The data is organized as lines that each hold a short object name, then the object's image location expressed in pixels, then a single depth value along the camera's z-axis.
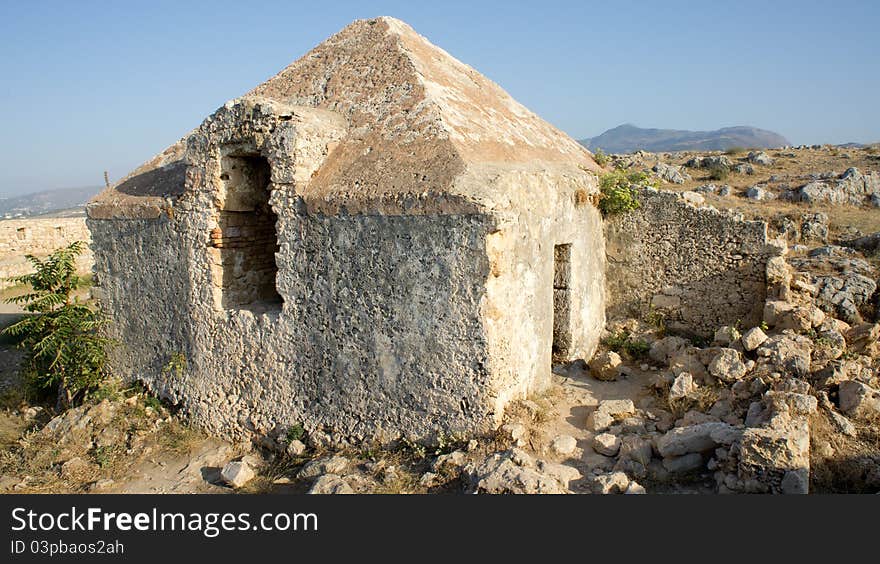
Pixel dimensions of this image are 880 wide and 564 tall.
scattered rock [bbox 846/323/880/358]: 6.28
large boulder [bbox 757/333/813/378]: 5.87
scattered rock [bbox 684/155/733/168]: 13.97
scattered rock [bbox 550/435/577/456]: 5.40
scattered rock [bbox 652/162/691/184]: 12.73
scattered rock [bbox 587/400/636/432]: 5.86
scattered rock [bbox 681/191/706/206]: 8.18
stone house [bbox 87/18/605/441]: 5.32
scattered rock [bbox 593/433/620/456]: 5.36
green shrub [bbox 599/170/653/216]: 8.06
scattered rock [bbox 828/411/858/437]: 4.98
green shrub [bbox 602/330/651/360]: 7.70
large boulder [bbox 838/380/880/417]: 5.10
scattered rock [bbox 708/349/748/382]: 6.16
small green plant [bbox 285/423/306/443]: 6.06
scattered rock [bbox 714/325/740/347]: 6.89
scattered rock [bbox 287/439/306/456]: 5.92
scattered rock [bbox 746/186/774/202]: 11.30
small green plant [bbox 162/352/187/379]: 6.68
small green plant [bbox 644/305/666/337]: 8.13
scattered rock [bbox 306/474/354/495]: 4.96
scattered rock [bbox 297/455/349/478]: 5.46
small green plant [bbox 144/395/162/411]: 6.94
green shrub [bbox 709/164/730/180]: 13.23
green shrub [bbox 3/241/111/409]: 6.84
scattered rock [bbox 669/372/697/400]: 6.10
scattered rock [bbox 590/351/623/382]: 7.03
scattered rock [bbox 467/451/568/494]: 4.46
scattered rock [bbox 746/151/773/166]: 14.93
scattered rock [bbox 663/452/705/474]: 4.98
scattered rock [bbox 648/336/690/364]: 7.37
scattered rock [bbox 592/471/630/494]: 4.61
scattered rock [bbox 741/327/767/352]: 6.47
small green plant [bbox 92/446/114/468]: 6.19
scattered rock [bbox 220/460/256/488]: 5.58
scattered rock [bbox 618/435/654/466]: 5.15
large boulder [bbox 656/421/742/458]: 5.00
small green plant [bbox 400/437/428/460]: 5.42
